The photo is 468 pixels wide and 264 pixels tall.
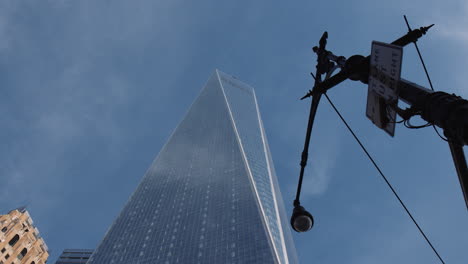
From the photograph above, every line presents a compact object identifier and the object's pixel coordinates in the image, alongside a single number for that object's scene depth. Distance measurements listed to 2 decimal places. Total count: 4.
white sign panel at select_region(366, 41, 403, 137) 5.14
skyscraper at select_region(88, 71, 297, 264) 97.44
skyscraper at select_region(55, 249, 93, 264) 151.81
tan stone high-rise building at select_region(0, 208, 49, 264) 61.88
